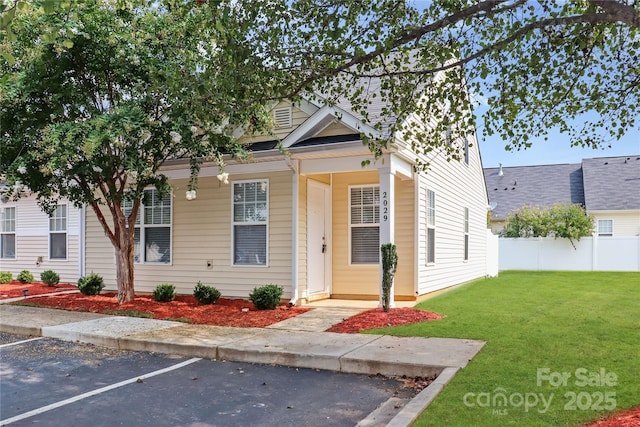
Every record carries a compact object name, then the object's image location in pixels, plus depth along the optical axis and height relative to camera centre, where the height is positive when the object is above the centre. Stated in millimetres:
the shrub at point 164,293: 11391 -1374
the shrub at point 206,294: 10961 -1350
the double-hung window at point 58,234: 15039 -85
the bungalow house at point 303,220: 10430 +221
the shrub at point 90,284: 12516 -1297
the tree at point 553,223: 24359 +303
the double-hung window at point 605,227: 27422 +97
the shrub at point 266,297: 10219 -1324
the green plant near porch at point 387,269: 9352 -721
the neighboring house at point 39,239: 14773 -242
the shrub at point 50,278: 14648 -1327
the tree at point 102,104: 8734 +2372
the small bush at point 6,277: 15891 -1406
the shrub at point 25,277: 15633 -1382
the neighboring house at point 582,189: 27109 +2296
